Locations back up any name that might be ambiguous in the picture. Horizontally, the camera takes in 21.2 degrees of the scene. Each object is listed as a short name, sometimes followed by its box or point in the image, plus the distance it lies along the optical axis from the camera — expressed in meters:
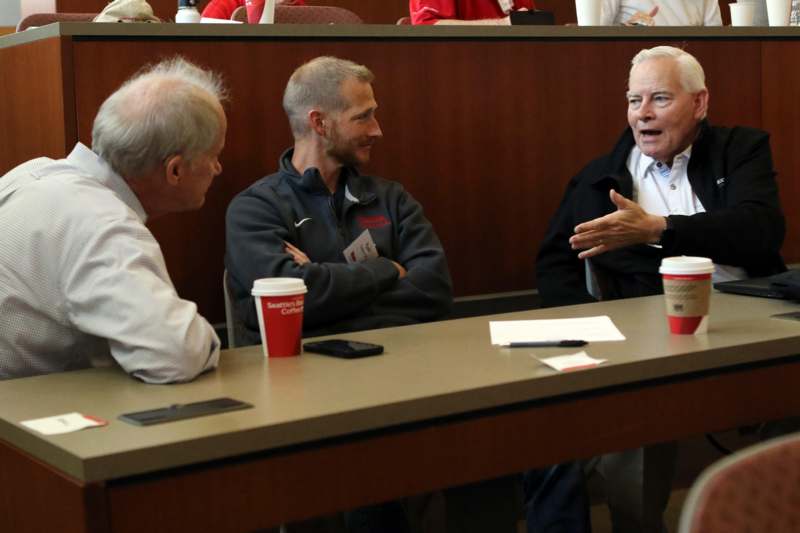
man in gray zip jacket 5.06
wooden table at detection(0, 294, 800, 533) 2.69
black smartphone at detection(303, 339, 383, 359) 3.70
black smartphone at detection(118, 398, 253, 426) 2.89
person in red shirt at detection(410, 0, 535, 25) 7.73
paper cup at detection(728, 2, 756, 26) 7.39
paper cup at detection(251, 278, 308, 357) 3.72
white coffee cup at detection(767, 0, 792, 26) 7.44
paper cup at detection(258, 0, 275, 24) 6.20
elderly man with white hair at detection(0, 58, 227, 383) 3.38
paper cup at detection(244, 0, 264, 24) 6.25
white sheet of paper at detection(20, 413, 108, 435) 2.83
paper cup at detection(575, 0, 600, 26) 6.89
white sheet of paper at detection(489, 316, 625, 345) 3.86
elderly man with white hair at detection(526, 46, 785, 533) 5.60
